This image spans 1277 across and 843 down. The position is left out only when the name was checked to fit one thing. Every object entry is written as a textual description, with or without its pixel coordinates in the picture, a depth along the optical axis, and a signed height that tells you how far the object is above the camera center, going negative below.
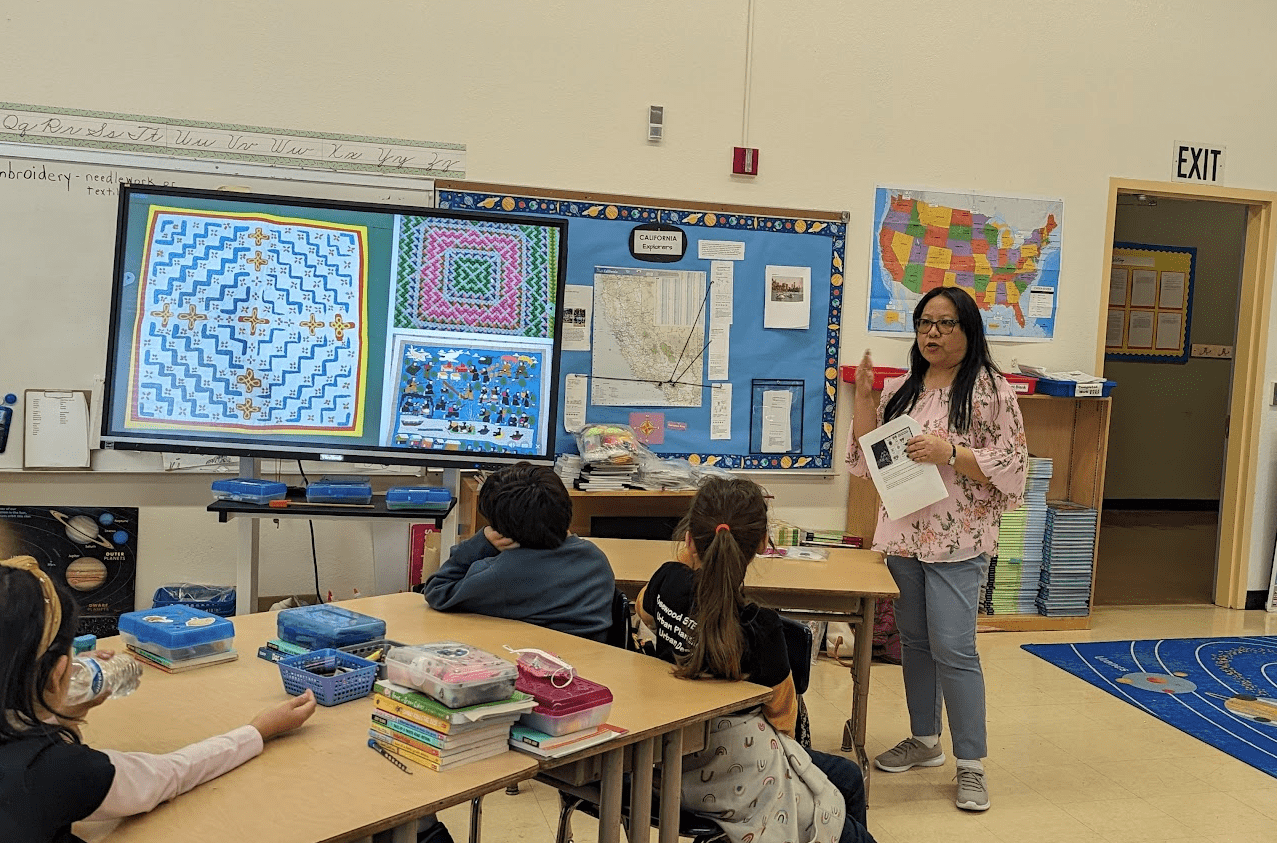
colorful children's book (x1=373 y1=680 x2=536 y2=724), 1.73 -0.51
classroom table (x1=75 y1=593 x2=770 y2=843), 1.52 -0.60
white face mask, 1.89 -0.48
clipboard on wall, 4.30 -0.30
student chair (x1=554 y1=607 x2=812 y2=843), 2.17 -0.77
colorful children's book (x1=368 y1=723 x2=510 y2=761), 1.73 -0.57
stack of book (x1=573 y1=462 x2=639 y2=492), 4.57 -0.35
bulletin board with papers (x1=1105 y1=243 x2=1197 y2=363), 7.25 +0.86
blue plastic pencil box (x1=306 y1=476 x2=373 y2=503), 3.45 -0.37
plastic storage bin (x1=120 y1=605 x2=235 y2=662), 2.14 -0.52
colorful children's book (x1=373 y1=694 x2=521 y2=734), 1.72 -0.53
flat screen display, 3.52 +0.11
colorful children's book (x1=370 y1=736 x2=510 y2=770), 1.72 -0.59
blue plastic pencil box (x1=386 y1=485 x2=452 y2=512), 3.47 -0.38
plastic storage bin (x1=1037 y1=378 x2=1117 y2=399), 5.21 +0.16
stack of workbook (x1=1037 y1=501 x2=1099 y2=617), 5.31 -0.65
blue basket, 1.99 -0.55
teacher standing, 3.18 -0.22
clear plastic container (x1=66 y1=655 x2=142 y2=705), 1.73 -0.53
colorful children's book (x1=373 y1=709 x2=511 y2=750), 1.72 -0.55
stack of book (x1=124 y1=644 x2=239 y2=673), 2.13 -0.57
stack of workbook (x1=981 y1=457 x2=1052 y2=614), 5.28 -0.61
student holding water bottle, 1.36 -0.49
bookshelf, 5.44 -0.11
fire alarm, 5.02 +1.07
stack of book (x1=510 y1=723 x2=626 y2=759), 1.80 -0.57
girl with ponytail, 2.15 -0.63
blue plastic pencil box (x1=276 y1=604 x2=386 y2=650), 2.22 -0.51
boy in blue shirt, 2.49 -0.41
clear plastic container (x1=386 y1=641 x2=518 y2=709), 1.75 -0.47
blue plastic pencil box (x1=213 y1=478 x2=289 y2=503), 3.38 -0.38
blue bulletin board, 4.89 +0.33
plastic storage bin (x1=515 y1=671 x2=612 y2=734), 1.83 -0.52
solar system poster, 4.32 -0.76
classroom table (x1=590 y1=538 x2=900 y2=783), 3.14 -0.51
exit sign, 5.74 +1.37
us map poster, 5.29 +0.76
